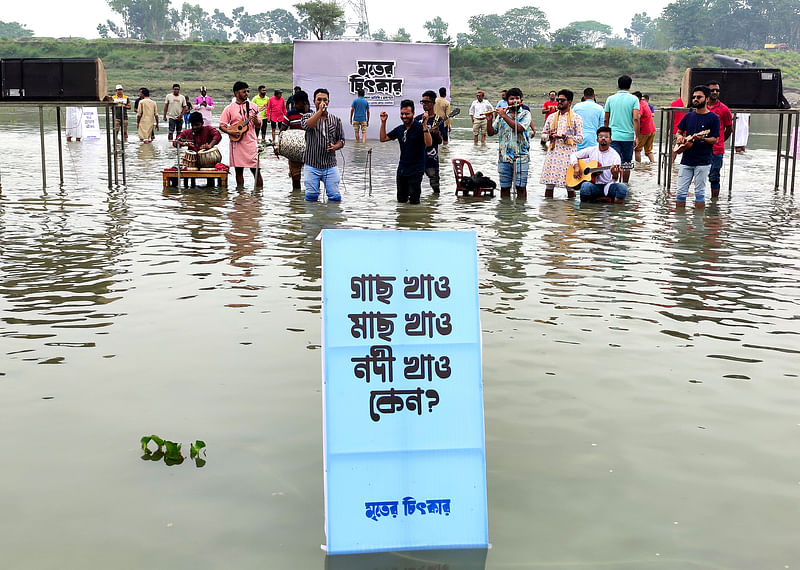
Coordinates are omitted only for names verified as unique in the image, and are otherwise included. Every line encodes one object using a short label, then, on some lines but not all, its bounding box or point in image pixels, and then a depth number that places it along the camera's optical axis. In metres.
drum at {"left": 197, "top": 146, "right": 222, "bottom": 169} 16.23
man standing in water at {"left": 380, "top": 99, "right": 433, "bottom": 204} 14.28
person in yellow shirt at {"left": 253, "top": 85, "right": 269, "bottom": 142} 26.75
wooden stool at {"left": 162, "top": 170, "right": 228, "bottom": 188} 16.17
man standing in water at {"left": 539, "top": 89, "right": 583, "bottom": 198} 14.66
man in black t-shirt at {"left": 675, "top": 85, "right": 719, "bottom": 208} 13.58
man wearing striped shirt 13.73
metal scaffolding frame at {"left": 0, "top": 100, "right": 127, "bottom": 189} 15.42
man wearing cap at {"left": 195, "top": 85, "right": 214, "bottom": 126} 26.53
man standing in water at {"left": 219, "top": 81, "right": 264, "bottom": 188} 15.75
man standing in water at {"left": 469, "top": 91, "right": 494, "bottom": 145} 29.00
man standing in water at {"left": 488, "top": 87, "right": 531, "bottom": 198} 15.00
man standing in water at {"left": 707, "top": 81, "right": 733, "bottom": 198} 15.16
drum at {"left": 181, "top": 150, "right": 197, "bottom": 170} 16.34
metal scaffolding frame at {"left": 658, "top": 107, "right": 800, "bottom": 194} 15.95
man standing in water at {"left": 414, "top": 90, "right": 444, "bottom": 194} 14.40
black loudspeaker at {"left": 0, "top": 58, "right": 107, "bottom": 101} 15.63
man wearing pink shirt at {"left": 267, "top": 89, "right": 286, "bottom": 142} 27.09
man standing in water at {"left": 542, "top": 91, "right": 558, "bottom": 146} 25.29
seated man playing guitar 14.65
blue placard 3.76
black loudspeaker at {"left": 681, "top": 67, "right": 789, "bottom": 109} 16.06
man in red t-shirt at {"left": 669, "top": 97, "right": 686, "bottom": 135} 16.84
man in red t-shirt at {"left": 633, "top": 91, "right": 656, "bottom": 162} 21.17
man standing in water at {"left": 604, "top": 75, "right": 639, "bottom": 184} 16.69
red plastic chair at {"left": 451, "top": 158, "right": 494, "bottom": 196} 15.56
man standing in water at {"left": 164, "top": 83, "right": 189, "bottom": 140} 26.42
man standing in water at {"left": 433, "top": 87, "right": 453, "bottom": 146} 26.05
